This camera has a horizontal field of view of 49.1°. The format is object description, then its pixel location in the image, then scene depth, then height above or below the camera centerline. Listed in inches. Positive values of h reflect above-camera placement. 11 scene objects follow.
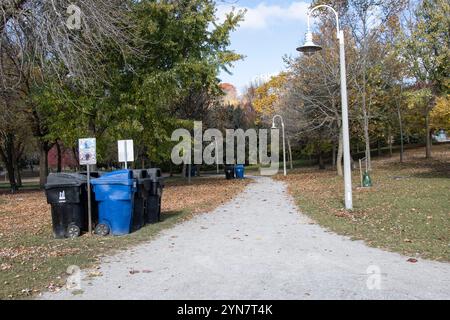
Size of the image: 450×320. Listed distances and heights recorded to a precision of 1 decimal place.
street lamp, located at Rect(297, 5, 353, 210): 553.3 +21.7
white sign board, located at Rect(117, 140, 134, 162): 624.4 +6.5
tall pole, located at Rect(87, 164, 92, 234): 419.2 -45.0
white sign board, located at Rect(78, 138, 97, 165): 431.2 +4.8
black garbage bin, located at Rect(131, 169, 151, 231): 460.2 -40.7
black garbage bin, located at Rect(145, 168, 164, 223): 503.8 -45.4
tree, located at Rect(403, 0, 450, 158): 823.7 +172.9
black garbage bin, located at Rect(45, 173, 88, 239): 419.2 -38.6
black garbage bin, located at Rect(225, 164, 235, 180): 1472.7 -60.1
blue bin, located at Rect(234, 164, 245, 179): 1503.4 -59.3
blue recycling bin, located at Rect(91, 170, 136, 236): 431.5 -40.3
